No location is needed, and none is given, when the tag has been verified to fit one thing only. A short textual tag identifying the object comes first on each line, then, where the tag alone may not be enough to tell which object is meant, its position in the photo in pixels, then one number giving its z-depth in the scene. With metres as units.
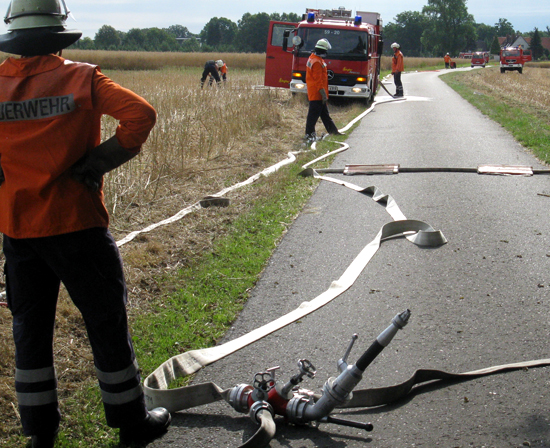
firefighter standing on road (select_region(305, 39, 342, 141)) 12.11
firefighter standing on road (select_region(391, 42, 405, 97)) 23.42
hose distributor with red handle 2.60
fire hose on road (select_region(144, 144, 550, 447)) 2.65
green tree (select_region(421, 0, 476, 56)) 136.38
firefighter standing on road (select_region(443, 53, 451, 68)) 68.12
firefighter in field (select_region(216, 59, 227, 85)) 25.96
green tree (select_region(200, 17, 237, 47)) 150.00
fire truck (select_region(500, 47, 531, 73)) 53.91
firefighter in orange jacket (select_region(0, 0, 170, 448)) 2.53
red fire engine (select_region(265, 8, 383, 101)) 17.14
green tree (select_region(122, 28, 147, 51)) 114.22
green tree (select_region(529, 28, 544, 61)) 119.06
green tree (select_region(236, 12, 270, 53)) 119.56
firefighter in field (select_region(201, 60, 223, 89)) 22.06
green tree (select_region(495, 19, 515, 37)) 198.25
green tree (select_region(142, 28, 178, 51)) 110.22
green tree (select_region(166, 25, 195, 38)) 170.82
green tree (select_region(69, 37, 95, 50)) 94.00
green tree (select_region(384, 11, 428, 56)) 167.50
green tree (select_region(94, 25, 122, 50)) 101.50
